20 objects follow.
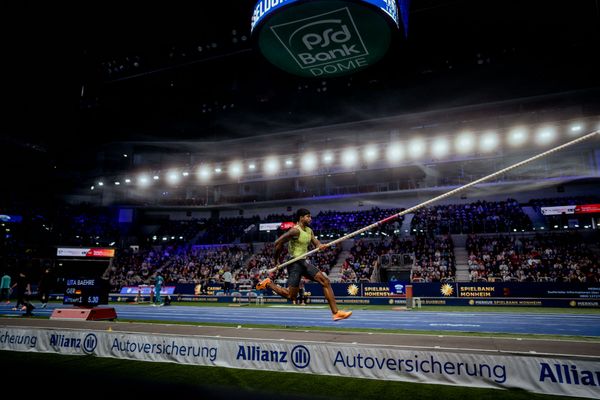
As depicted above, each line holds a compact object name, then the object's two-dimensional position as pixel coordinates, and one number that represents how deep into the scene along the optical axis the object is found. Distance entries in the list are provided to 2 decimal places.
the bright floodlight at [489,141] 26.20
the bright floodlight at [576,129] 25.00
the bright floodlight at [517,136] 25.47
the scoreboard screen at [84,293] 11.66
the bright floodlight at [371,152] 29.16
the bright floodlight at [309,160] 31.02
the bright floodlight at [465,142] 26.53
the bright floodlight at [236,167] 33.75
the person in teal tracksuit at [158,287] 21.94
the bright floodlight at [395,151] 28.45
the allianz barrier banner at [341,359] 4.48
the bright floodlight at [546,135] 25.38
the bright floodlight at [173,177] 35.69
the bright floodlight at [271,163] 32.66
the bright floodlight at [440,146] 26.98
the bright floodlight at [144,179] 36.97
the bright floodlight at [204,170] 34.44
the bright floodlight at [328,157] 30.70
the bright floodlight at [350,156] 29.73
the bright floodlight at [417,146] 27.84
